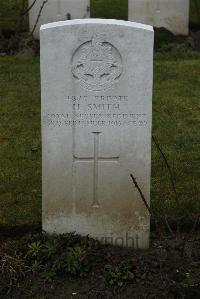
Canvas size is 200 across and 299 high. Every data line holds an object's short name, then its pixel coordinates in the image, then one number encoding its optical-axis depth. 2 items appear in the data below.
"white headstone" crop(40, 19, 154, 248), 4.66
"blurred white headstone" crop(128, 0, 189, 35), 11.24
